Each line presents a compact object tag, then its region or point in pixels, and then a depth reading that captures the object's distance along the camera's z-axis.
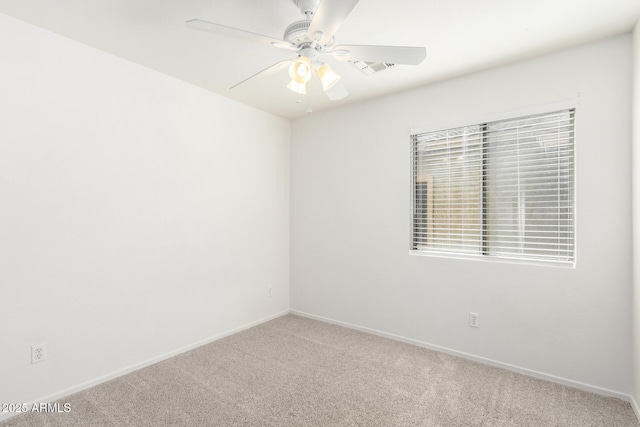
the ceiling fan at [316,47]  1.48
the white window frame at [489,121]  2.33
